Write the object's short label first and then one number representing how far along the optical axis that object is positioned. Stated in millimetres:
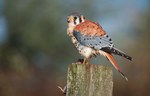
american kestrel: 12000
